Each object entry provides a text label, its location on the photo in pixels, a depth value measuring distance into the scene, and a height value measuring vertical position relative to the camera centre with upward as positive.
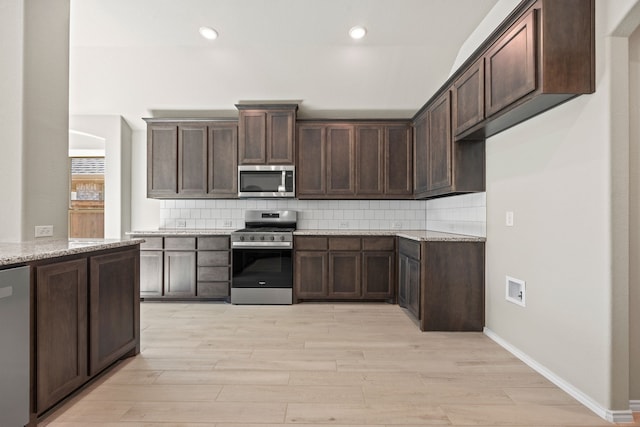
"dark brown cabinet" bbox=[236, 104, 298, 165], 4.42 +1.09
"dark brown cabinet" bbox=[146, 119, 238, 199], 4.54 +0.77
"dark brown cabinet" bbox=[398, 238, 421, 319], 3.37 -0.65
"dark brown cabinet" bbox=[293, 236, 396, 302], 4.21 -0.69
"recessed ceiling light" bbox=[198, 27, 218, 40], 3.48 +1.92
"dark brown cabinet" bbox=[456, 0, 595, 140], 1.92 +0.97
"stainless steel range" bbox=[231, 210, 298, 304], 4.20 -0.62
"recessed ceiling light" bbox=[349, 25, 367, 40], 3.47 +1.93
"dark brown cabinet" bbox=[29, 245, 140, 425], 1.75 -0.64
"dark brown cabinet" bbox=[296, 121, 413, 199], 4.54 +0.77
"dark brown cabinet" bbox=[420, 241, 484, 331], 3.18 -0.67
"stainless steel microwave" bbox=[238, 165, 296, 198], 4.44 +0.44
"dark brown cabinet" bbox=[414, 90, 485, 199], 3.18 +0.59
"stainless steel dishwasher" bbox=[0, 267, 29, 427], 1.55 -0.63
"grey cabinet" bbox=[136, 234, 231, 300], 4.26 -0.70
